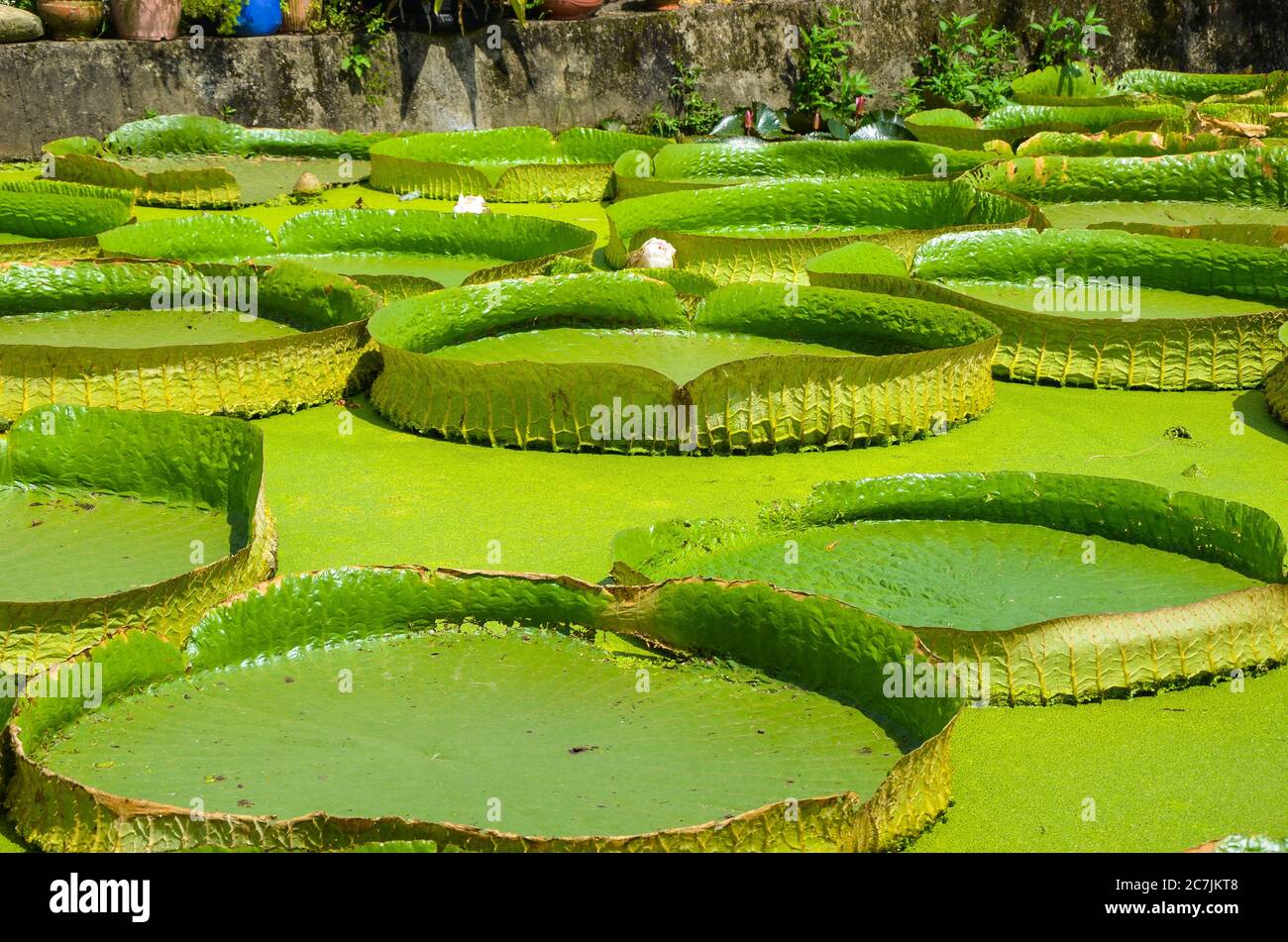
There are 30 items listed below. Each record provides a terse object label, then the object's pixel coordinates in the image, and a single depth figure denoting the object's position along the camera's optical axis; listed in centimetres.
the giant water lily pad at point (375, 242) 657
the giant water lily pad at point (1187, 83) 1262
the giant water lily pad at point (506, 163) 867
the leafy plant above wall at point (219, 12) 1012
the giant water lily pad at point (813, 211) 729
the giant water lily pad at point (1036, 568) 312
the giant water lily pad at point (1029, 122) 977
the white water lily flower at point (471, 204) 752
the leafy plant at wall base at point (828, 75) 1211
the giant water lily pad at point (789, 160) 891
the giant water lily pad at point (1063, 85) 1241
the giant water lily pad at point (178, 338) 482
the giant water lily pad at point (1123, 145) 880
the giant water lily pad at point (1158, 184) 818
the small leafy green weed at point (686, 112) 1170
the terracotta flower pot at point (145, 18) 980
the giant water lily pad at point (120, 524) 316
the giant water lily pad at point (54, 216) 704
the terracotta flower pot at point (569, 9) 1128
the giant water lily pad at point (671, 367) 470
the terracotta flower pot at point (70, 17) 973
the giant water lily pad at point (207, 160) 818
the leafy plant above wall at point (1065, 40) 1287
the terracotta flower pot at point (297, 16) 1047
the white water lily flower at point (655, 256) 646
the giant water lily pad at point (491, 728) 242
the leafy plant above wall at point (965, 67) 1225
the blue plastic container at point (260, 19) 1021
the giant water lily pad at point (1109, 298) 546
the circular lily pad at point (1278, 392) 511
